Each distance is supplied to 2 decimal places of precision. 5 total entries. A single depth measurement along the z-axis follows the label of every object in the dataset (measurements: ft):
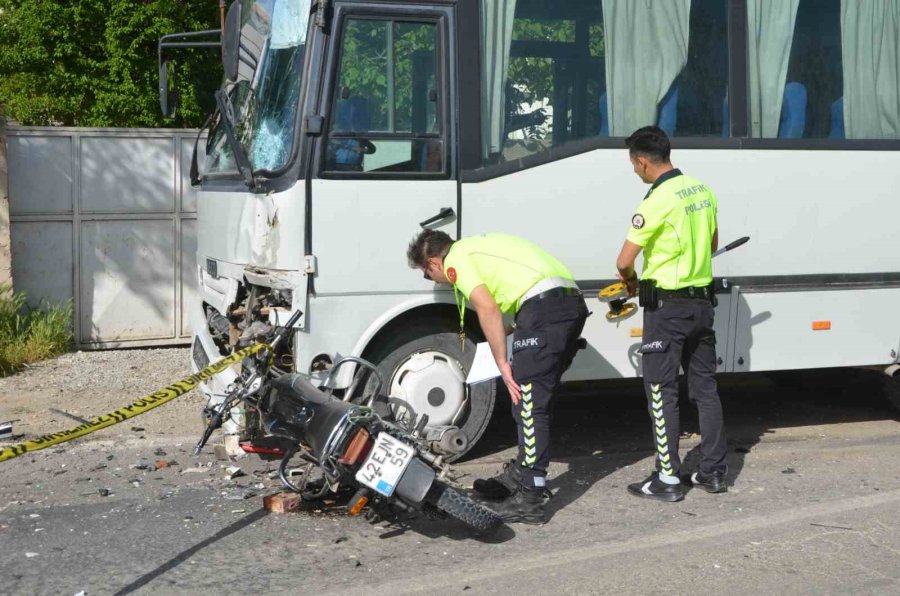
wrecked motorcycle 17.49
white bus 21.24
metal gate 33.17
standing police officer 20.17
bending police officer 19.21
